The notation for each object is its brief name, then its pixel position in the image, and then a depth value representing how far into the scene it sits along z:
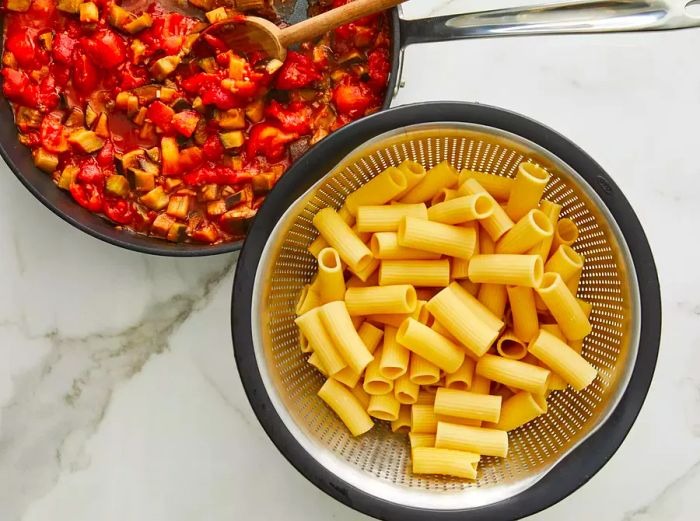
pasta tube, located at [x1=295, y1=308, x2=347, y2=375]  0.67
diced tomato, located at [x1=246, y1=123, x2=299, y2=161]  0.75
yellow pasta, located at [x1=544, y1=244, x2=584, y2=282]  0.66
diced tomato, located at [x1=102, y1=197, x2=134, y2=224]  0.76
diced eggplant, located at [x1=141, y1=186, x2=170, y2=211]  0.75
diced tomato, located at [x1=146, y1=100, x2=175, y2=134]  0.75
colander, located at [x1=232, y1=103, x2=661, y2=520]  0.64
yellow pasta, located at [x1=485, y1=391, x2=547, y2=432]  0.67
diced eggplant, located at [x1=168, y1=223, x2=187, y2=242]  0.75
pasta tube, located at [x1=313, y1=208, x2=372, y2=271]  0.67
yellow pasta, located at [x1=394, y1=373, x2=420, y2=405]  0.68
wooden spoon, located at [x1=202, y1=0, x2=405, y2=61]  0.70
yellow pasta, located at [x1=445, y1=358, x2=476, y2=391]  0.68
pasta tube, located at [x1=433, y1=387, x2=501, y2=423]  0.66
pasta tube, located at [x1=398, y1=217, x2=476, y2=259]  0.66
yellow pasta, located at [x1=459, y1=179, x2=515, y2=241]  0.66
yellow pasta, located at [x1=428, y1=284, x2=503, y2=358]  0.65
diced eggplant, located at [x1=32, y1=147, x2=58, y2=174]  0.75
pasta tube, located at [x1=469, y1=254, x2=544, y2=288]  0.64
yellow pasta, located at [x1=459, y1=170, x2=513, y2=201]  0.68
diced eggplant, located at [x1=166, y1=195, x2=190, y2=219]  0.76
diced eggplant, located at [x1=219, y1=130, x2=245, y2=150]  0.75
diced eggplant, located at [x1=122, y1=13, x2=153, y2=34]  0.75
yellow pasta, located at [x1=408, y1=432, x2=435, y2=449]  0.68
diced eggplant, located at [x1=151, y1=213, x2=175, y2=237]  0.75
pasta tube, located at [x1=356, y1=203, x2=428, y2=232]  0.68
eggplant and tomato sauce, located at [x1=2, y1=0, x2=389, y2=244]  0.75
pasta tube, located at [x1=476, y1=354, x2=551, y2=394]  0.66
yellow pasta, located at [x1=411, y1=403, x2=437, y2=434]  0.68
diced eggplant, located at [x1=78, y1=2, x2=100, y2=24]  0.74
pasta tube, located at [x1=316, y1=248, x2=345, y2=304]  0.66
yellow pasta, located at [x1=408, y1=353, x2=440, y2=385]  0.67
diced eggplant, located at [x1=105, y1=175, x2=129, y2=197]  0.75
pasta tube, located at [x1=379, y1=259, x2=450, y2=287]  0.67
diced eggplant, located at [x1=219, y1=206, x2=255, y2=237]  0.75
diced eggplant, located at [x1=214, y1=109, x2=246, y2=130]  0.75
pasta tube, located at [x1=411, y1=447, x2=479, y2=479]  0.66
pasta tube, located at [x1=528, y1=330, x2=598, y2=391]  0.66
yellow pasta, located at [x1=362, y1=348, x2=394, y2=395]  0.68
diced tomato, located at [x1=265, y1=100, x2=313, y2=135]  0.75
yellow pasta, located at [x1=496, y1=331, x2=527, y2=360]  0.68
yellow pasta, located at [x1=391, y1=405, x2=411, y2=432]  0.70
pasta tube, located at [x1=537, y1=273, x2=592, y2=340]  0.65
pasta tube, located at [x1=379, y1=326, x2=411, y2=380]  0.67
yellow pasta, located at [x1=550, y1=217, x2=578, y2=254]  0.68
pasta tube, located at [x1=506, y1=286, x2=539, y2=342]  0.66
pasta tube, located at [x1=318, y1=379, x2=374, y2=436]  0.68
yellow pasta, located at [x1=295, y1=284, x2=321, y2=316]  0.69
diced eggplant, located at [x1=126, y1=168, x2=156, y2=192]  0.75
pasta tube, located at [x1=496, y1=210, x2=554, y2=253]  0.65
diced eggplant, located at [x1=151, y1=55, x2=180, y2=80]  0.74
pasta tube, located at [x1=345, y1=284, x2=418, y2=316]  0.66
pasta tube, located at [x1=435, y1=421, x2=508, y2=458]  0.66
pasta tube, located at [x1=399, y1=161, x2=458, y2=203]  0.68
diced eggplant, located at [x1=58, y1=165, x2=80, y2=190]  0.76
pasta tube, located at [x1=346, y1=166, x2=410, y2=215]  0.67
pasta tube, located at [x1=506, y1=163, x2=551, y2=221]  0.64
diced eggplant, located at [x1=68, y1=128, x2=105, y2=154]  0.75
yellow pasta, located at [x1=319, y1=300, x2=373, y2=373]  0.66
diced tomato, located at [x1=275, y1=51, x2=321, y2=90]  0.75
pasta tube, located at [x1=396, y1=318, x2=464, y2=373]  0.66
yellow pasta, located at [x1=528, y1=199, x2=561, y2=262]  0.66
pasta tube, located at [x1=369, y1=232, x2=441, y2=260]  0.67
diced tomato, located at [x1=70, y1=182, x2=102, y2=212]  0.76
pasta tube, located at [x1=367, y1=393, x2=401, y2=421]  0.68
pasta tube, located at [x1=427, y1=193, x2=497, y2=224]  0.65
